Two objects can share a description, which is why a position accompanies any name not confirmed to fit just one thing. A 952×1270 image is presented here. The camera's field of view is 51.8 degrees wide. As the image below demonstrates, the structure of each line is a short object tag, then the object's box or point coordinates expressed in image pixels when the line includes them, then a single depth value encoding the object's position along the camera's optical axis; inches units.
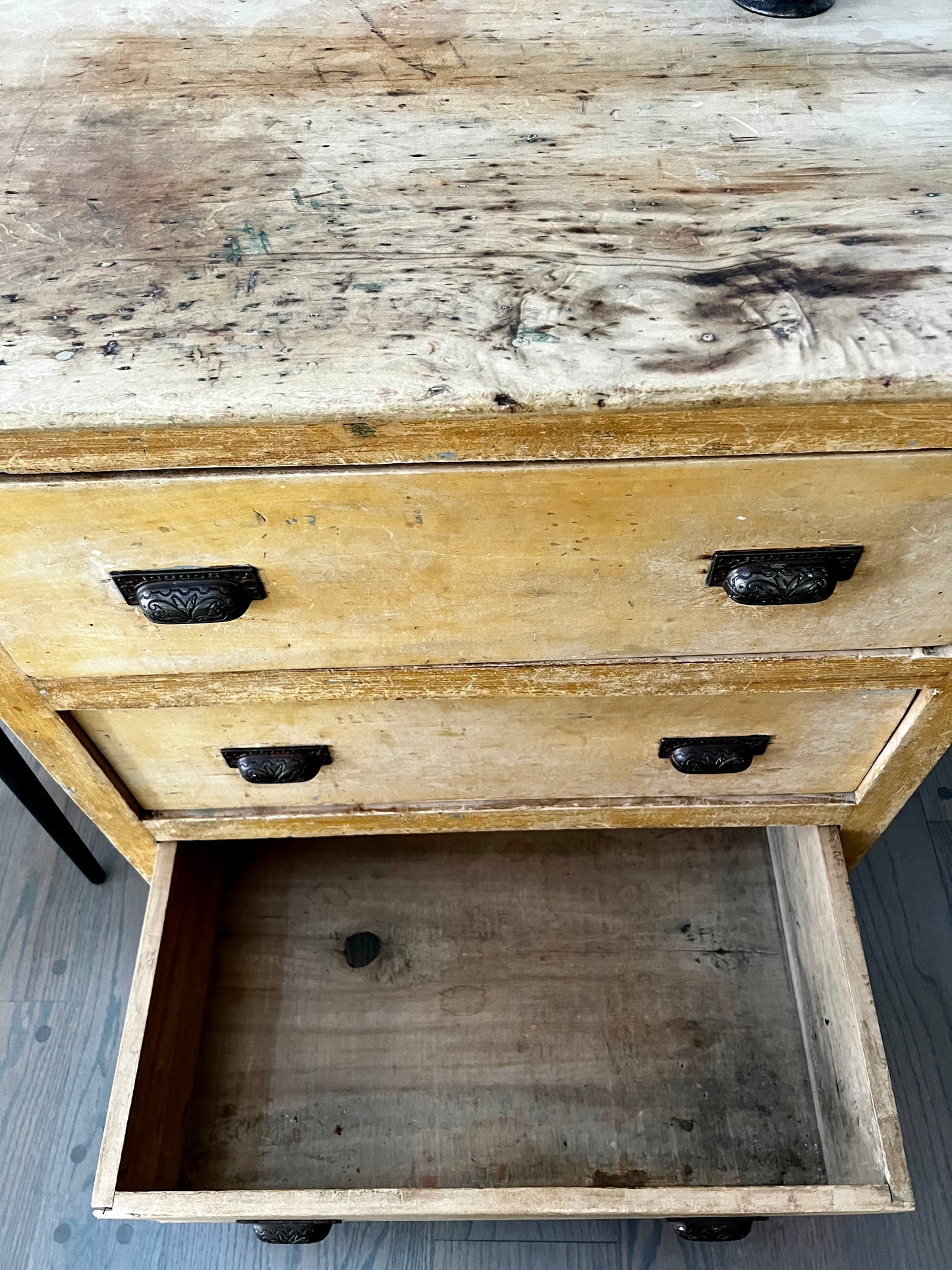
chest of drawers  21.7
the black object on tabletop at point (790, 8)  29.4
